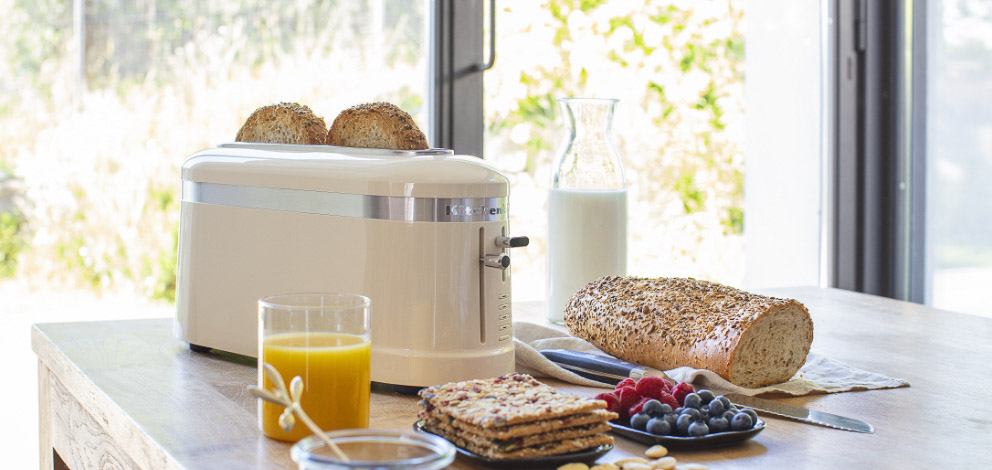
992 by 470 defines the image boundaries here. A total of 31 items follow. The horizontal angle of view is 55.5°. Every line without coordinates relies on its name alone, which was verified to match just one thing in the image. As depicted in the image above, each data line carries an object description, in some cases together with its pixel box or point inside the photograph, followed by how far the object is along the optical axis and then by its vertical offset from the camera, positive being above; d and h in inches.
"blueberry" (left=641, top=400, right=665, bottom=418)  37.0 -7.1
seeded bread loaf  46.0 -5.2
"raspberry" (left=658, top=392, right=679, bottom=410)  38.2 -7.0
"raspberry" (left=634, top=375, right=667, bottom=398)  38.5 -6.6
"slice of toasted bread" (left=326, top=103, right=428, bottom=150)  49.1 +5.1
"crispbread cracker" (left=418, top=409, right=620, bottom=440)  32.2 -6.9
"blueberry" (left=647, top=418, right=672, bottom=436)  35.9 -7.6
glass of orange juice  35.1 -4.8
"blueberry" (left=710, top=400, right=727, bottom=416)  36.9 -7.1
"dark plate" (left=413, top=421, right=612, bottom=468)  32.6 -8.1
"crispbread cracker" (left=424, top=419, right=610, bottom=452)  32.4 -7.4
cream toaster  42.6 -0.9
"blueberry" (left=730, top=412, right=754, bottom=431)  36.3 -7.5
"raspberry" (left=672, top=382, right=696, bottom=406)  38.9 -6.8
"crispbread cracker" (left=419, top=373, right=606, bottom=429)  32.5 -6.4
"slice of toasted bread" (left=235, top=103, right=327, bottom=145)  51.7 +5.6
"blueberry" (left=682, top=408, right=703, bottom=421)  36.5 -7.2
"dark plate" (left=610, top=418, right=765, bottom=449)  35.5 -8.1
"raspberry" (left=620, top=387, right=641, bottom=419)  38.1 -7.0
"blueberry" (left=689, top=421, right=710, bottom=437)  35.6 -7.6
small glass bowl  26.4 -6.5
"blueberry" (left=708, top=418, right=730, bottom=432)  36.3 -7.6
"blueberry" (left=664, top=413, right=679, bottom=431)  36.3 -7.4
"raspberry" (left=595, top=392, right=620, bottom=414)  38.2 -7.1
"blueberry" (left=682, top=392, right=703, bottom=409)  37.5 -6.9
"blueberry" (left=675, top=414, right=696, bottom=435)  36.0 -7.5
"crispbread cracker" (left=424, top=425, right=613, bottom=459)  32.3 -7.7
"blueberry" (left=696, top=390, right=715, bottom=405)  38.3 -6.9
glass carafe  61.6 +2.0
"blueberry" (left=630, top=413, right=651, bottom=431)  36.7 -7.6
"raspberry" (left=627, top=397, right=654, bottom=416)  37.6 -7.2
